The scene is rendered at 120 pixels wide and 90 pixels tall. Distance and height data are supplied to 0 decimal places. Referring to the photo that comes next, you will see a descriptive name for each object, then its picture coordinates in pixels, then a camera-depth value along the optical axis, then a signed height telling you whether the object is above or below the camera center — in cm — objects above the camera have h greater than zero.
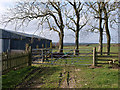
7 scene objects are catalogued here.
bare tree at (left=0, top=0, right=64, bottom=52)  1529 +387
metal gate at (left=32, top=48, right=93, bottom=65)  1266 -168
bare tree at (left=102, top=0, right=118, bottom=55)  1809 +465
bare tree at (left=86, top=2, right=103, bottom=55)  1811 +465
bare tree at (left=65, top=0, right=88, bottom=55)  1870 +392
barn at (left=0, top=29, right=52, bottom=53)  1845 +60
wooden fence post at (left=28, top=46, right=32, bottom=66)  1102 -110
